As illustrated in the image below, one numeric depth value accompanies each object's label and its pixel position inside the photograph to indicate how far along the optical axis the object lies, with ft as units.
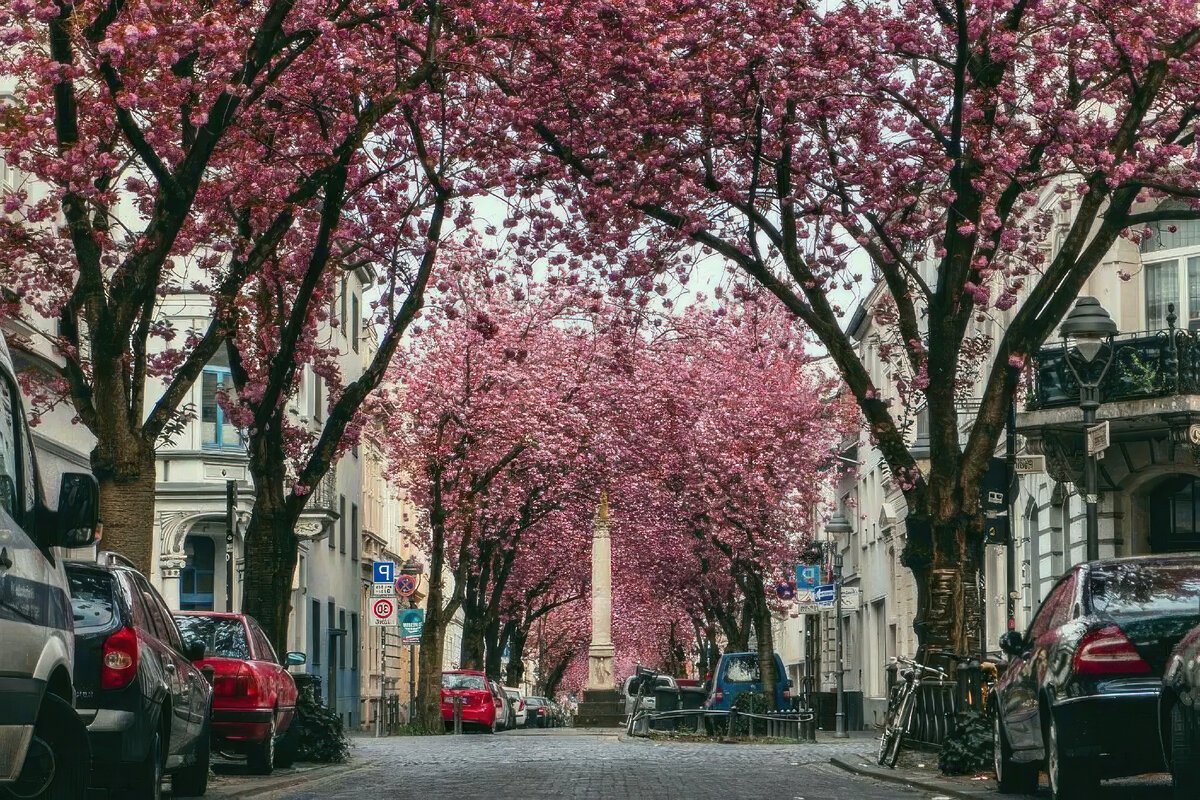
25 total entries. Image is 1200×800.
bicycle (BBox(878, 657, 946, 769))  69.00
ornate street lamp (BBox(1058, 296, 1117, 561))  70.64
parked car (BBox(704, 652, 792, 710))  131.13
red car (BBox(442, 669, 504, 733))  153.79
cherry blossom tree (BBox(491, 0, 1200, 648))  63.72
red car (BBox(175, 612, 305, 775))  60.13
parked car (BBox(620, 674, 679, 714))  171.48
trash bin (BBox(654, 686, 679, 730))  138.92
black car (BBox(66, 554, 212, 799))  40.75
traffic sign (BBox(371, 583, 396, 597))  134.88
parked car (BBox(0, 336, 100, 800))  25.55
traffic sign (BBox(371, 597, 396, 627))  132.60
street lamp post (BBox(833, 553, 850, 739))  126.11
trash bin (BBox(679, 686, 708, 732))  144.15
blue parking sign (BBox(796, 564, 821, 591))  129.90
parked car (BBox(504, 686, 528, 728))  193.57
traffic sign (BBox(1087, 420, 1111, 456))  68.39
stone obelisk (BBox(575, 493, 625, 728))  176.24
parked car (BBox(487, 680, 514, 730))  162.40
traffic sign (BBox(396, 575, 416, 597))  134.31
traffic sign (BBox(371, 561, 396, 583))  132.46
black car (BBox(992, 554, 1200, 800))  40.32
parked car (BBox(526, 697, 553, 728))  231.30
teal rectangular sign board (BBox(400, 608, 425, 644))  145.79
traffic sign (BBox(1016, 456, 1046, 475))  82.12
